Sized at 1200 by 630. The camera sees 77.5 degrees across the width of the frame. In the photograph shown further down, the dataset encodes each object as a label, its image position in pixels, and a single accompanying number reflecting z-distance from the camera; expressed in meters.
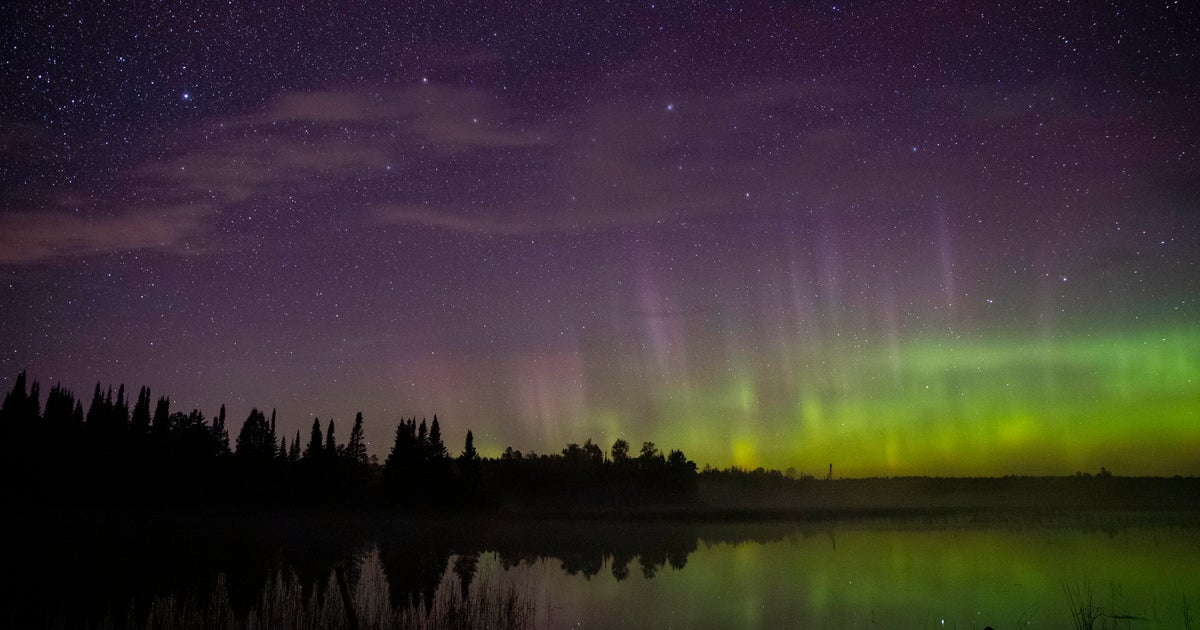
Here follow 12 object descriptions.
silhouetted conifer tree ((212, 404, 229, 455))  92.50
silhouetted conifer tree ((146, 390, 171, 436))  96.51
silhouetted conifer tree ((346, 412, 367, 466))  98.19
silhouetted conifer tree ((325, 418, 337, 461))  92.23
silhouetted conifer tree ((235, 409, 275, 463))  86.75
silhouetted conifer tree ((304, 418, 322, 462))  89.88
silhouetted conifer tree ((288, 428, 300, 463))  108.47
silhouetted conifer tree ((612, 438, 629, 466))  162.23
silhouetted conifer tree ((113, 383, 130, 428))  96.38
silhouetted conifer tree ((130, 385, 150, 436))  92.81
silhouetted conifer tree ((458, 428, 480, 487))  86.36
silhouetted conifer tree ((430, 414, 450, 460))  87.00
